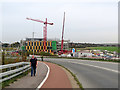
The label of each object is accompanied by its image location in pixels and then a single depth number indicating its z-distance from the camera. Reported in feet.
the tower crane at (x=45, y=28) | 377.71
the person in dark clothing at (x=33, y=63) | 38.32
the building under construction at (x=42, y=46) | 382.01
